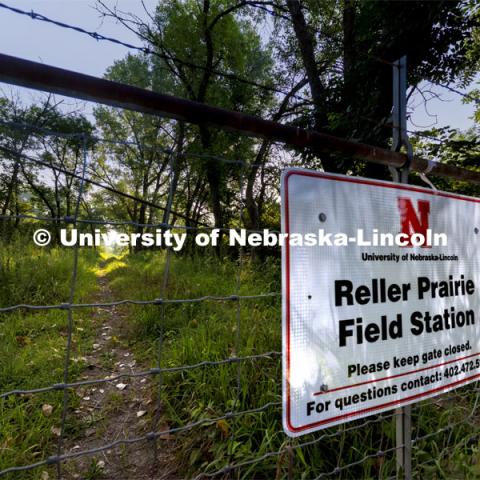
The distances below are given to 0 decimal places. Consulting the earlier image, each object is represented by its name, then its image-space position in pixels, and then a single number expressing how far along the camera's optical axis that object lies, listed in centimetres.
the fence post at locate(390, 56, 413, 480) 128
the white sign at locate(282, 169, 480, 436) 98
